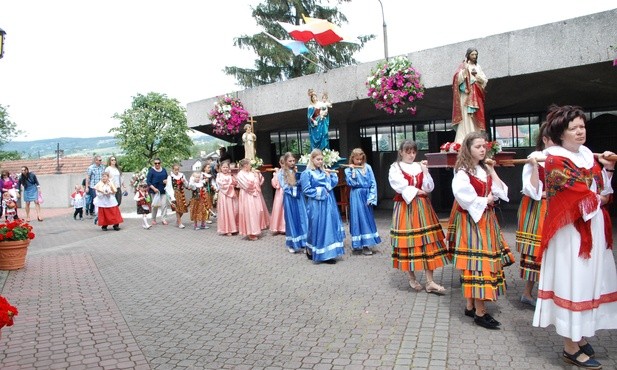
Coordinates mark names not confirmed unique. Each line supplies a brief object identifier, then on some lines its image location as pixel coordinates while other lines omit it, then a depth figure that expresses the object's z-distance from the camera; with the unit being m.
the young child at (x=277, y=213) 12.82
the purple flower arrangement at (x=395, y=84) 11.63
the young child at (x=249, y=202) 12.45
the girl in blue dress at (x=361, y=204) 9.75
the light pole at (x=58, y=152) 41.19
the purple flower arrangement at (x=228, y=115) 15.95
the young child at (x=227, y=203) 13.39
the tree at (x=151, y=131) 49.12
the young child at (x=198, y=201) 14.61
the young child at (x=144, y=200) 15.35
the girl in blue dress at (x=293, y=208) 10.61
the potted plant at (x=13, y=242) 9.55
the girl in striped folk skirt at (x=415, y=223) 6.71
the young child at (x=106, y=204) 14.69
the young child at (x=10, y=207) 14.42
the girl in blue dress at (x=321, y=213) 9.26
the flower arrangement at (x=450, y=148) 9.70
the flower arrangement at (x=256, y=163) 14.04
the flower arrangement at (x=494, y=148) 9.23
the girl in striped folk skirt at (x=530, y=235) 6.03
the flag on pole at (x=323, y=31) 16.58
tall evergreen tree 29.34
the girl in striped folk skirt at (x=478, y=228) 5.42
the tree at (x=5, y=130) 50.37
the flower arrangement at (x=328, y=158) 12.23
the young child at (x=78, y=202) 19.31
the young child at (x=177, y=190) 15.15
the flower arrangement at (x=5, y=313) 4.07
